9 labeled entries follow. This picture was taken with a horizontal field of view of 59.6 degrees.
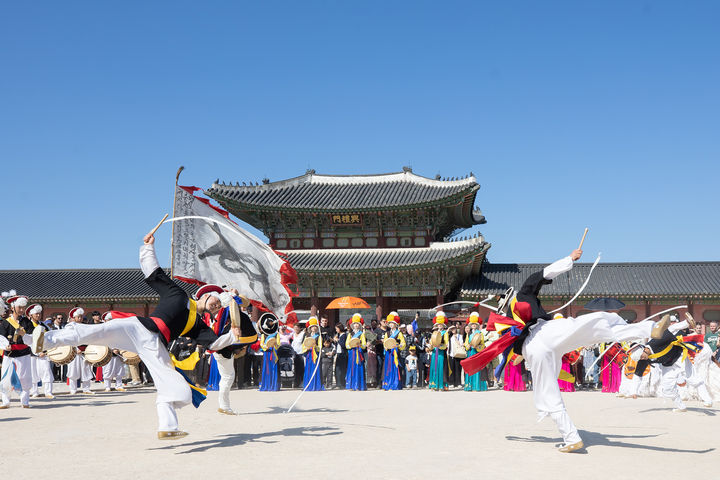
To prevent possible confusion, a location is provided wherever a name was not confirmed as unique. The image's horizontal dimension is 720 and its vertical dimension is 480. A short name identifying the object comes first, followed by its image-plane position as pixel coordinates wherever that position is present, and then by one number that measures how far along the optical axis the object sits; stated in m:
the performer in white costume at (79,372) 13.57
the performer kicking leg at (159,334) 6.12
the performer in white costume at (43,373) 12.41
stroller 15.49
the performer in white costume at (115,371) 14.22
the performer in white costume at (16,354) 10.33
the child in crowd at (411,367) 15.62
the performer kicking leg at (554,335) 6.10
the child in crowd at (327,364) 15.36
